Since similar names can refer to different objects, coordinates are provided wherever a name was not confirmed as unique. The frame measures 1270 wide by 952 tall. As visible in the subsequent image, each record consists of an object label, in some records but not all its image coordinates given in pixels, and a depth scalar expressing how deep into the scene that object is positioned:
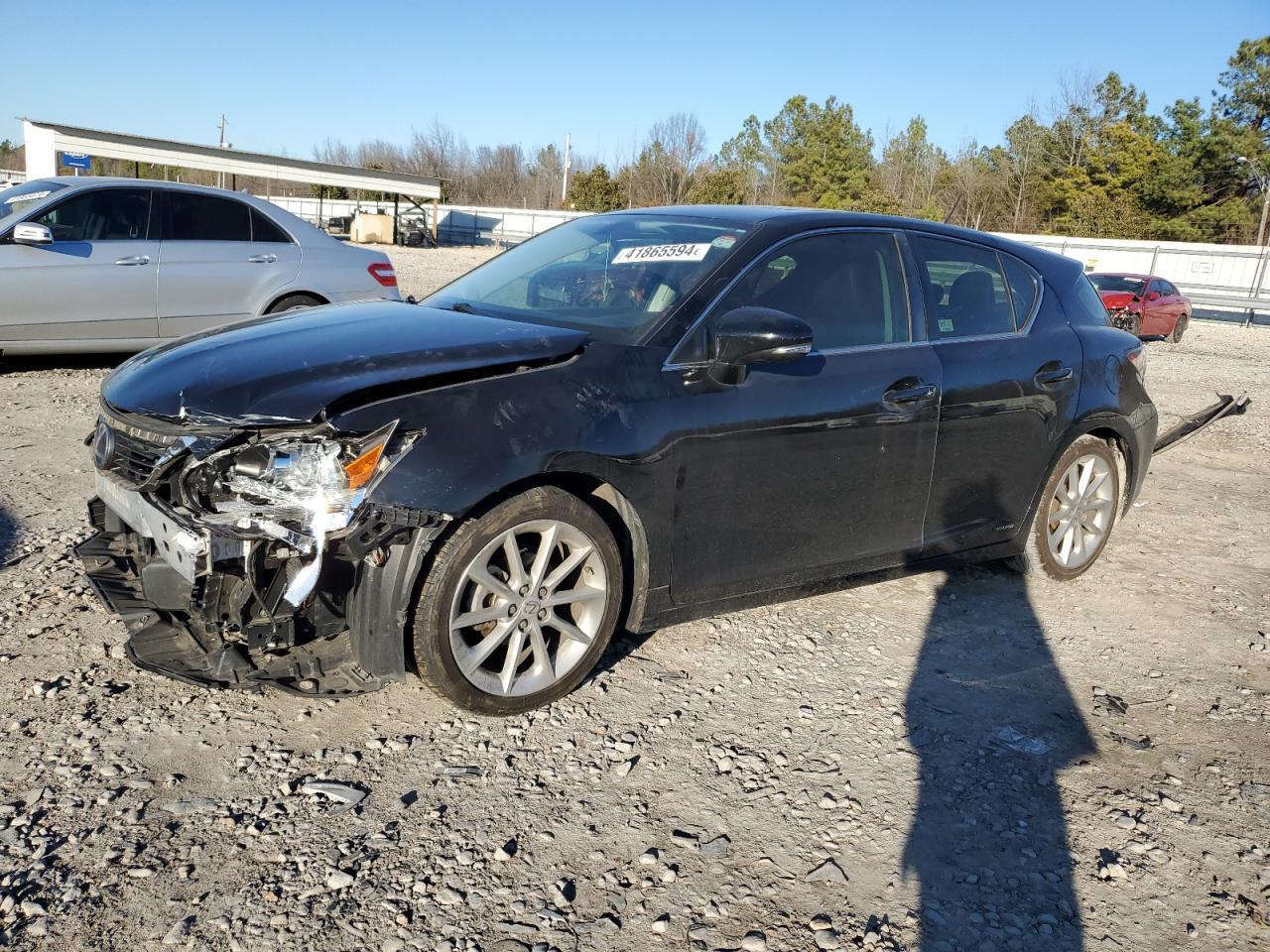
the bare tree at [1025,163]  55.97
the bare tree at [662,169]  65.31
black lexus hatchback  3.08
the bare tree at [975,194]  57.25
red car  21.33
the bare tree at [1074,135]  54.78
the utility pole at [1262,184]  49.31
